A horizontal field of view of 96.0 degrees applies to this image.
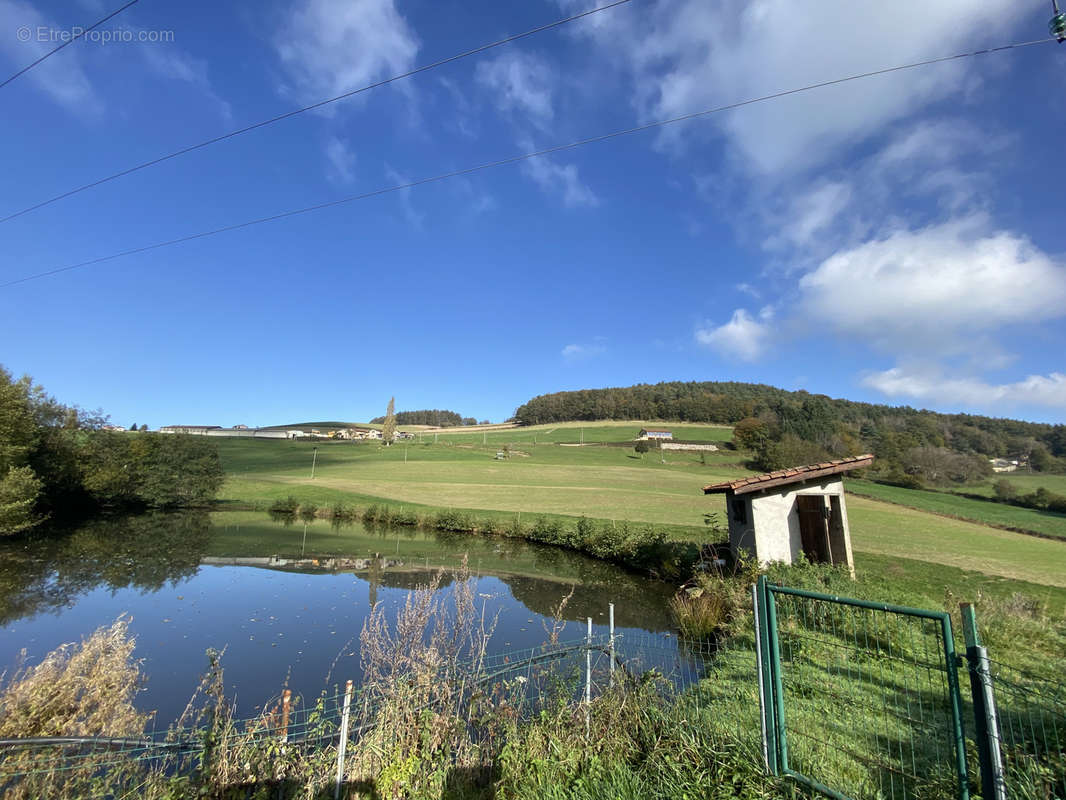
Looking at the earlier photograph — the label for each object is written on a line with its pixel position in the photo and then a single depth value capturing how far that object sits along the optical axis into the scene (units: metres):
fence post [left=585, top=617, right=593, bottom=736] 4.55
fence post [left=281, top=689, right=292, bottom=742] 4.43
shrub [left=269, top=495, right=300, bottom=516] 38.77
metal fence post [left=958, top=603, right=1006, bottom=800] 2.95
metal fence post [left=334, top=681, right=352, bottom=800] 3.98
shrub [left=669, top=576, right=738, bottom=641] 11.71
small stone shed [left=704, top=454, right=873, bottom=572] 13.81
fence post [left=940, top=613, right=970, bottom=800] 3.04
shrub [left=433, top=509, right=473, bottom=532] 31.60
